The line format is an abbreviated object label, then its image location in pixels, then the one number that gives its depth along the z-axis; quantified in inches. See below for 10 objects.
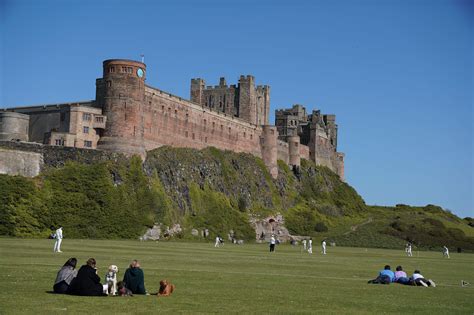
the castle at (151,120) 3750.0
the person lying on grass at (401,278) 1273.4
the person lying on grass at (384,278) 1255.5
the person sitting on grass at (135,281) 954.1
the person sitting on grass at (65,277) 910.4
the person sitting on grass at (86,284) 910.4
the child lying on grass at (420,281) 1236.5
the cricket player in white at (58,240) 1738.4
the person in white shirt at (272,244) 2628.0
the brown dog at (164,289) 933.2
